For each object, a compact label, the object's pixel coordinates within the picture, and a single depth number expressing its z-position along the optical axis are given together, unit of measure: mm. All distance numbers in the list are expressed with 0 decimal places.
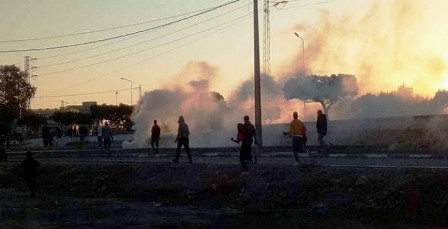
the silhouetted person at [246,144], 21234
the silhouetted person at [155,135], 33500
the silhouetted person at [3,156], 39700
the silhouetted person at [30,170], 25188
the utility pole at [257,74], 35312
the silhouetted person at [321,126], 26906
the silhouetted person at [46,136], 57031
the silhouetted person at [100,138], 44044
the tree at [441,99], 59250
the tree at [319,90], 76500
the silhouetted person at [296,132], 21031
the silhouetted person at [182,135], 24547
